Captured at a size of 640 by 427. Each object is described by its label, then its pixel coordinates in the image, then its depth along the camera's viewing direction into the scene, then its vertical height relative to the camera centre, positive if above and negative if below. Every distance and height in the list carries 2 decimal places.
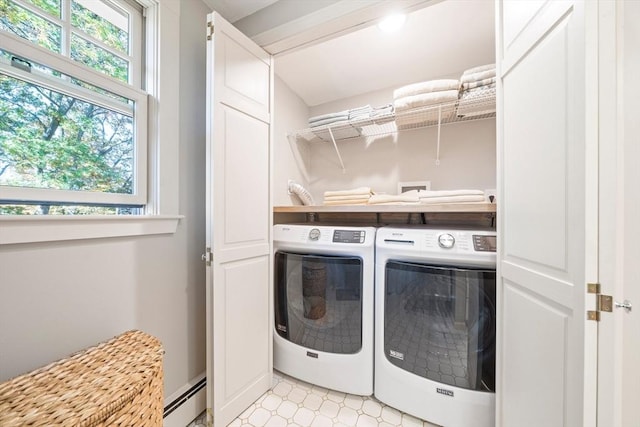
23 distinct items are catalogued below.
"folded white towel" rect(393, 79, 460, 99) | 1.43 +0.77
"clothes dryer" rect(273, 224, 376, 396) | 1.33 -0.57
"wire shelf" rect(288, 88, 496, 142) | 1.44 +0.66
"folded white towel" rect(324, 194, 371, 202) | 1.60 +0.10
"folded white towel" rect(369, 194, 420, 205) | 1.50 +0.08
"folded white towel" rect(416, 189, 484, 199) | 1.27 +0.10
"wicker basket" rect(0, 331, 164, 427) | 0.56 -0.49
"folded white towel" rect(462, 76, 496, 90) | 1.34 +0.74
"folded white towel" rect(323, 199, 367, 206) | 1.59 +0.06
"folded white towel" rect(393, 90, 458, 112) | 1.43 +0.70
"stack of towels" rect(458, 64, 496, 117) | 1.35 +0.72
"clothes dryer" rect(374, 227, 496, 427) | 1.09 -0.56
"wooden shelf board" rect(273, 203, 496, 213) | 1.17 +0.02
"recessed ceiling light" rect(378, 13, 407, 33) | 1.33 +1.09
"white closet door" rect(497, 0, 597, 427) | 0.59 -0.01
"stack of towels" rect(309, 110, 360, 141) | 1.85 +0.69
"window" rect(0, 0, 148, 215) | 0.77 +0.39
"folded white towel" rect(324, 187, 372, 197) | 1.61 +0.13
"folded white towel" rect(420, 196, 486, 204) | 1.26 +0.07
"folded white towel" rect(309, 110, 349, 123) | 1.85 +0.77
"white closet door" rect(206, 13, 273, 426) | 1.12 -0.06
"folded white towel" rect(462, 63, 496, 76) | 1.36 +0.83
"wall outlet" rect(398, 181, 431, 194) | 1.84 +0.21
